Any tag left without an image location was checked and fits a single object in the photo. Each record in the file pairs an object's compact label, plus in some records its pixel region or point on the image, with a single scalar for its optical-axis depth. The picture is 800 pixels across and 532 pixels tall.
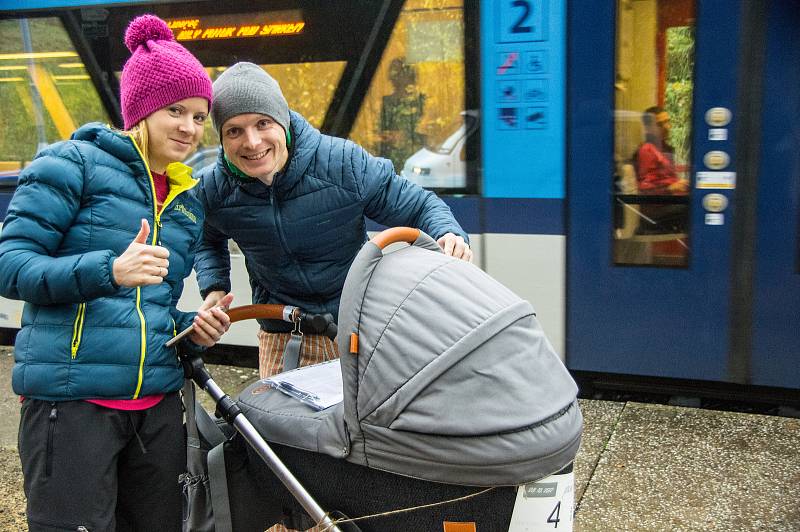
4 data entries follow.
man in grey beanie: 2.55
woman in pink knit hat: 2.08
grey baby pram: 1.80
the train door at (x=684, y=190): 4.27
